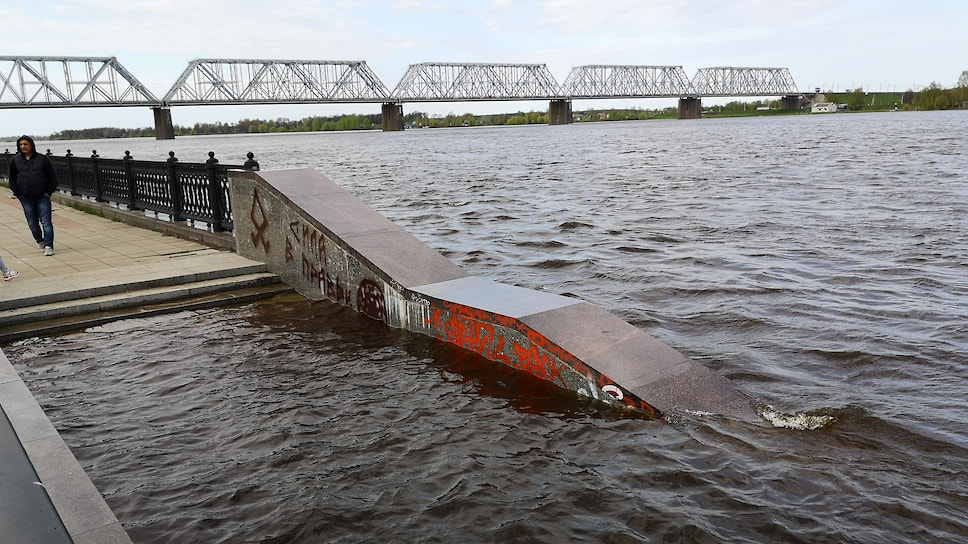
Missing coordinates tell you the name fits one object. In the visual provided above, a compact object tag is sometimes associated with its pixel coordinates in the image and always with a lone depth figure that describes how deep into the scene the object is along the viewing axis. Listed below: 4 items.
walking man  9.88
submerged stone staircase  7.36
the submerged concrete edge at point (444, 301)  5.31
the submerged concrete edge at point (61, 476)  3.21
